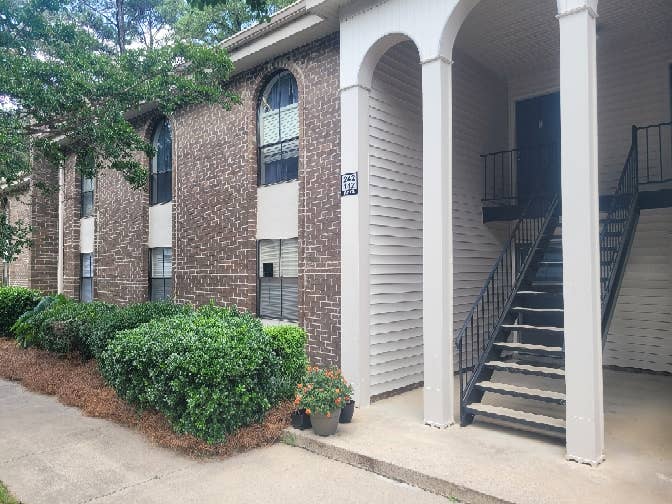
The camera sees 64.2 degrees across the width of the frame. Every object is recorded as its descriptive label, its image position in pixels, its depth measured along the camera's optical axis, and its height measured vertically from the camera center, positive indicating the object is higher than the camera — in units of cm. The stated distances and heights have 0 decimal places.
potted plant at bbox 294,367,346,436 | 575 -146
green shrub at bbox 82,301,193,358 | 844 -84
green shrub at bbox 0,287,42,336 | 1365 -95
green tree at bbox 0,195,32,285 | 954 +51
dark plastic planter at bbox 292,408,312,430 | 603 -174
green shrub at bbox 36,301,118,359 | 944 -107
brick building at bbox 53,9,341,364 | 815 +115
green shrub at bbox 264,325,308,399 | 655 -110
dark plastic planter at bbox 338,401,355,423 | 623 -171
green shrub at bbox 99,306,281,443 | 555 -116
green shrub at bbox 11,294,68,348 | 1089 -119
